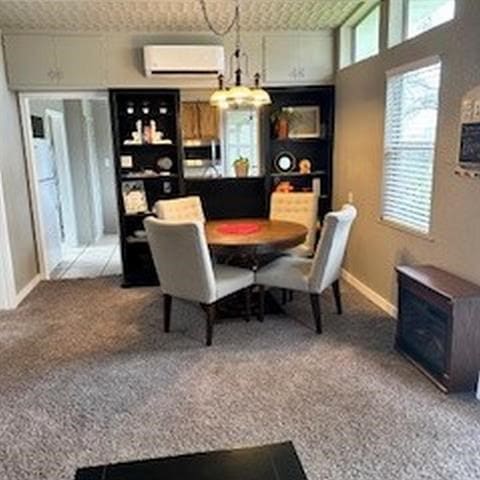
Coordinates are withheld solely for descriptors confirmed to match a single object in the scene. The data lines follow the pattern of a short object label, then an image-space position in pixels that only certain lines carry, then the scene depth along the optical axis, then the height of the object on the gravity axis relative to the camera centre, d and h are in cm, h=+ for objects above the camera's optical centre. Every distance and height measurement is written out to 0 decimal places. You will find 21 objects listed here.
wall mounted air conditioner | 446 +81
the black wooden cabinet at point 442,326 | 255 -109
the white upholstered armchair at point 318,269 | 330 -99
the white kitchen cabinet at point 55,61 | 445 +82
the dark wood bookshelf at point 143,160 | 483 -17
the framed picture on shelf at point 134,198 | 490 -56
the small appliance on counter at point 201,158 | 500 -16
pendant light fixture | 336 +33
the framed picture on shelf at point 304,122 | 507 +21
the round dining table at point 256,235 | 349 -74
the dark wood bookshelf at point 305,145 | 496 -4
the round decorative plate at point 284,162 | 514 -23
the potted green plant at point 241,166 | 500 -25
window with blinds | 324 -4
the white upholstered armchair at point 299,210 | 448 -67
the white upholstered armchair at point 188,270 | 314 -90
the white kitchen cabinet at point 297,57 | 476 +86
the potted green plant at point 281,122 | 498 +21
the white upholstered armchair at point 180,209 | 436 -63
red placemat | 387 -74
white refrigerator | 518 -65
